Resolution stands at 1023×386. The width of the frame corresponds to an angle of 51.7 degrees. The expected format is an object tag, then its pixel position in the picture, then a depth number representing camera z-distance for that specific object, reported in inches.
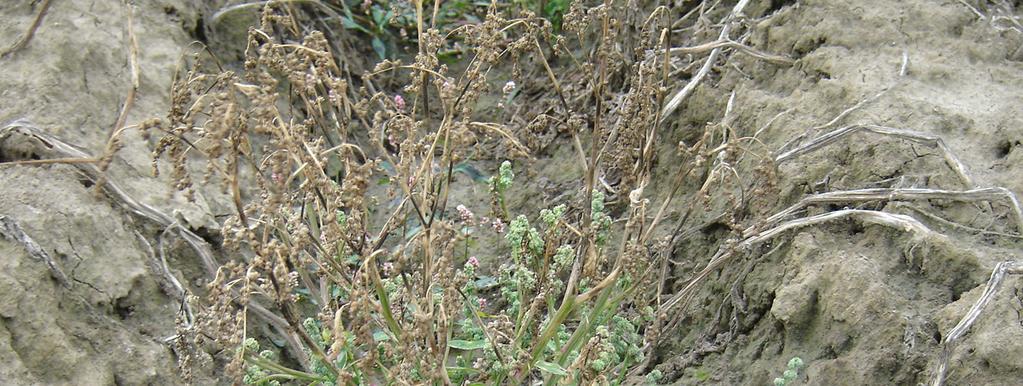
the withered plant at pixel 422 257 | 89.2
